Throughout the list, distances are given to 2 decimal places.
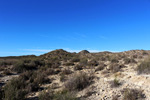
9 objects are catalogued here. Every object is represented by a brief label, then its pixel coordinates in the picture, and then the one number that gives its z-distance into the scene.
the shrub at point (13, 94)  3.89
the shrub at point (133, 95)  3.72
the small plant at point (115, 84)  5.07
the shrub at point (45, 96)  4.17
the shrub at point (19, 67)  10.15
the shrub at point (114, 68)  7.48
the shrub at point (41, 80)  6.93
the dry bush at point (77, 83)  5.46
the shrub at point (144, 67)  5.85
